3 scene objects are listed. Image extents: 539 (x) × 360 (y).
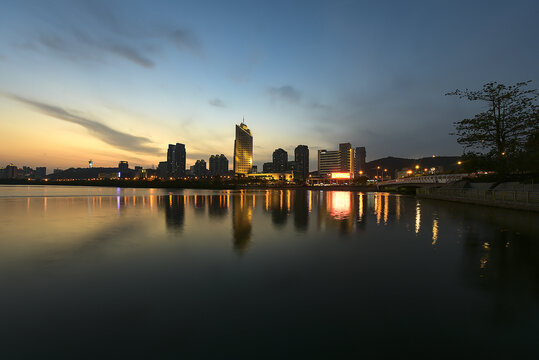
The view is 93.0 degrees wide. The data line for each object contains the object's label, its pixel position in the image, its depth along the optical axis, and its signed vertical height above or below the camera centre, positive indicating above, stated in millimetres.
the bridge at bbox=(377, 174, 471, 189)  49562 +325
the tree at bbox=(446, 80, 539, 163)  32938 +7401
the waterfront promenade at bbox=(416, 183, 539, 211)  25153 -1766
